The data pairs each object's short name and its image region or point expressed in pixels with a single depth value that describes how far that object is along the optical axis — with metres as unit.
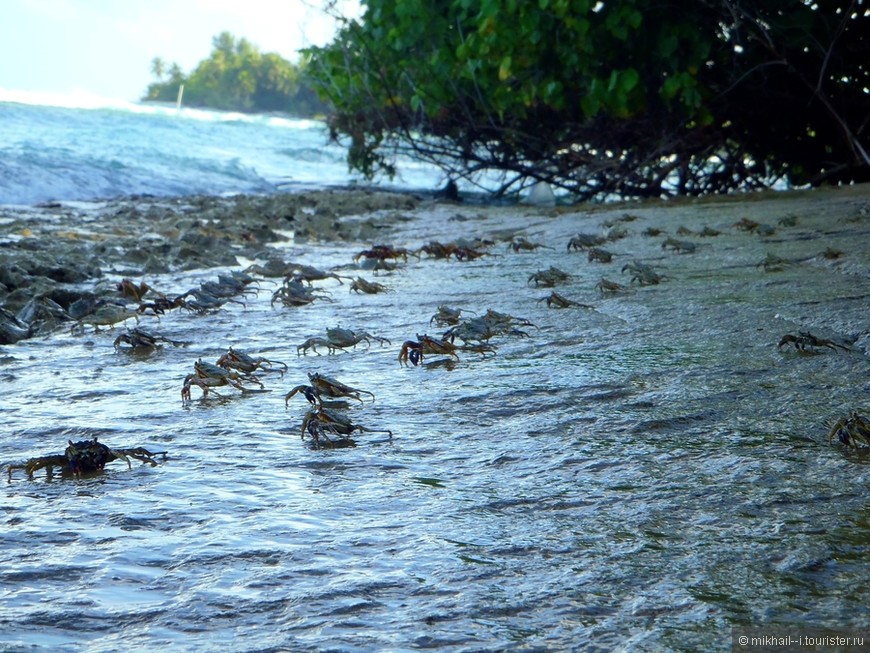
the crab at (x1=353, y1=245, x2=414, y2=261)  15.80
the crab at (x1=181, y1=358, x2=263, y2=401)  7.36
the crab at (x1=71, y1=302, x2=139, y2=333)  10.36
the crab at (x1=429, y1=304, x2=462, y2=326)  9.84
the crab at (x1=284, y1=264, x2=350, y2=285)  13.41
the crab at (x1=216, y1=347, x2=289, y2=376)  7.91
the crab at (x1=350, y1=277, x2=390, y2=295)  12.65
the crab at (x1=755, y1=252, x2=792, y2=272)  11.60
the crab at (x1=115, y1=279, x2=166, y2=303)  12.11
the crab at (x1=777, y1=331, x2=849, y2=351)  7.45
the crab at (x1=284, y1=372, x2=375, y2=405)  6.86
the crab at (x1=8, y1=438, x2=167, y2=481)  5.55
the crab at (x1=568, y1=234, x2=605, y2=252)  15.80
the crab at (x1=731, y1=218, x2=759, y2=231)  15.52
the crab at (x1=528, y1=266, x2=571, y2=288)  12.08
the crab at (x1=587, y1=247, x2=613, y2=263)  14.00
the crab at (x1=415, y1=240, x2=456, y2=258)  16.14
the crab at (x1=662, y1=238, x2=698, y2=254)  14.00
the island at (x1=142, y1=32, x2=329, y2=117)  189.62
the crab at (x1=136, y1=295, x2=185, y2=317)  11.20
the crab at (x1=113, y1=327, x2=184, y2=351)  9.26
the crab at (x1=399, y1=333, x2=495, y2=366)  8.34
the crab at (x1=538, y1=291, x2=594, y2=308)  10.54
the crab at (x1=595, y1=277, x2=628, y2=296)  11.32
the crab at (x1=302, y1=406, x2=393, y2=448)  6.06
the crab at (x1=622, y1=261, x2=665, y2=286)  11.45
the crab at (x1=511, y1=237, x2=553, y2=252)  16.50
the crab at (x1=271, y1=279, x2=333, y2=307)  11.74
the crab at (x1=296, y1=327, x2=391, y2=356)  8.93
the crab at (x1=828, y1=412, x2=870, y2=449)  5.29
